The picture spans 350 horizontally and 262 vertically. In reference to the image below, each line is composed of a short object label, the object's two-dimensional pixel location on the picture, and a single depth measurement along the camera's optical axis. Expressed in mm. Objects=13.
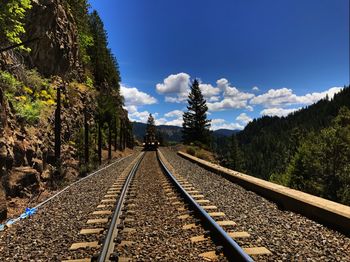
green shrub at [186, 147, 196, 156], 38562
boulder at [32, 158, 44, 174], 12363
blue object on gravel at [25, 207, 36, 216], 8231
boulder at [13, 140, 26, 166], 10784
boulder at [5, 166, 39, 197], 9812
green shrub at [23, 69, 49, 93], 19750
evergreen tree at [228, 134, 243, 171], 82638
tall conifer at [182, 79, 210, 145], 66750
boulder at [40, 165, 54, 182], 12921
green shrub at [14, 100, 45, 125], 13609
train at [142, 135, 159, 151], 61981
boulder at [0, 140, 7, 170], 9164
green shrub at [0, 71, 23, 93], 13691
